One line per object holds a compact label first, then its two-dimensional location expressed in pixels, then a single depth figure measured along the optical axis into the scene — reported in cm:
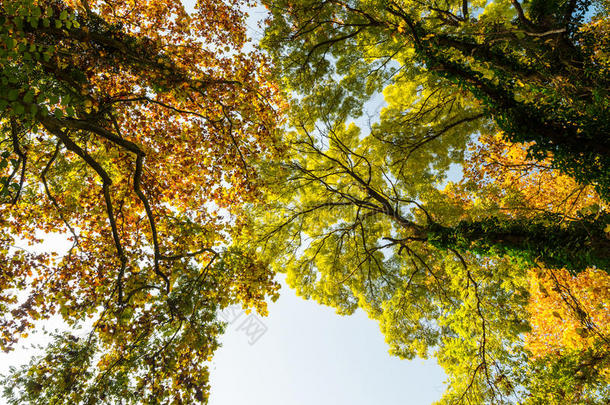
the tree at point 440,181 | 423
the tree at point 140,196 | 430
